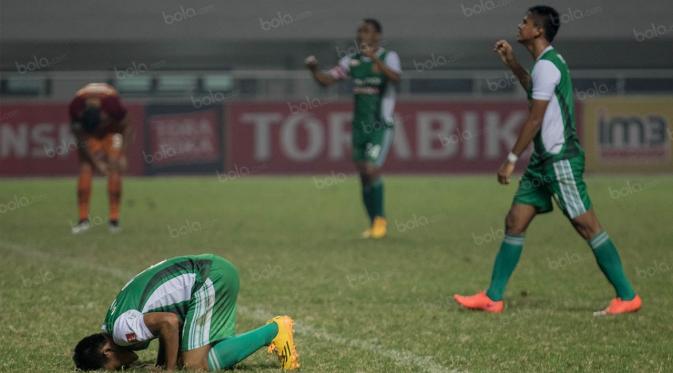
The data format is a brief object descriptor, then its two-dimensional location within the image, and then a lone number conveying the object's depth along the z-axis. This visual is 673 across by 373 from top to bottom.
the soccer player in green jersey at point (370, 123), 28.28
